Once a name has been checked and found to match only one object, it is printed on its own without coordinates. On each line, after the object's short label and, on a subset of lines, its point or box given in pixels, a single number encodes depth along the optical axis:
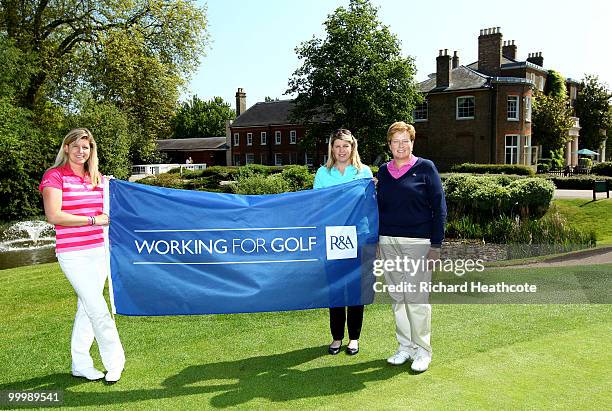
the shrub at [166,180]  37.86
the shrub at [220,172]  45.51
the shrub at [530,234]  12.91
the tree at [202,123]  110.12
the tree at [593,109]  65.31
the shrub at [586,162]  51.25
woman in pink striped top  5.12
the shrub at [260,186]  20.20
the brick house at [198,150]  81.94
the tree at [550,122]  51.44
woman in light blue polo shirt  6.02
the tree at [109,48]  31.27
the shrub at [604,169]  38.18
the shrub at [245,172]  26.92
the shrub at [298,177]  24.42
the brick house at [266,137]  68.81
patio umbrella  54.27
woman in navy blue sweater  5.45
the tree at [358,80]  44.69
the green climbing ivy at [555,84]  58.69
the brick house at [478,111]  46.31
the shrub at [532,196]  14.42
